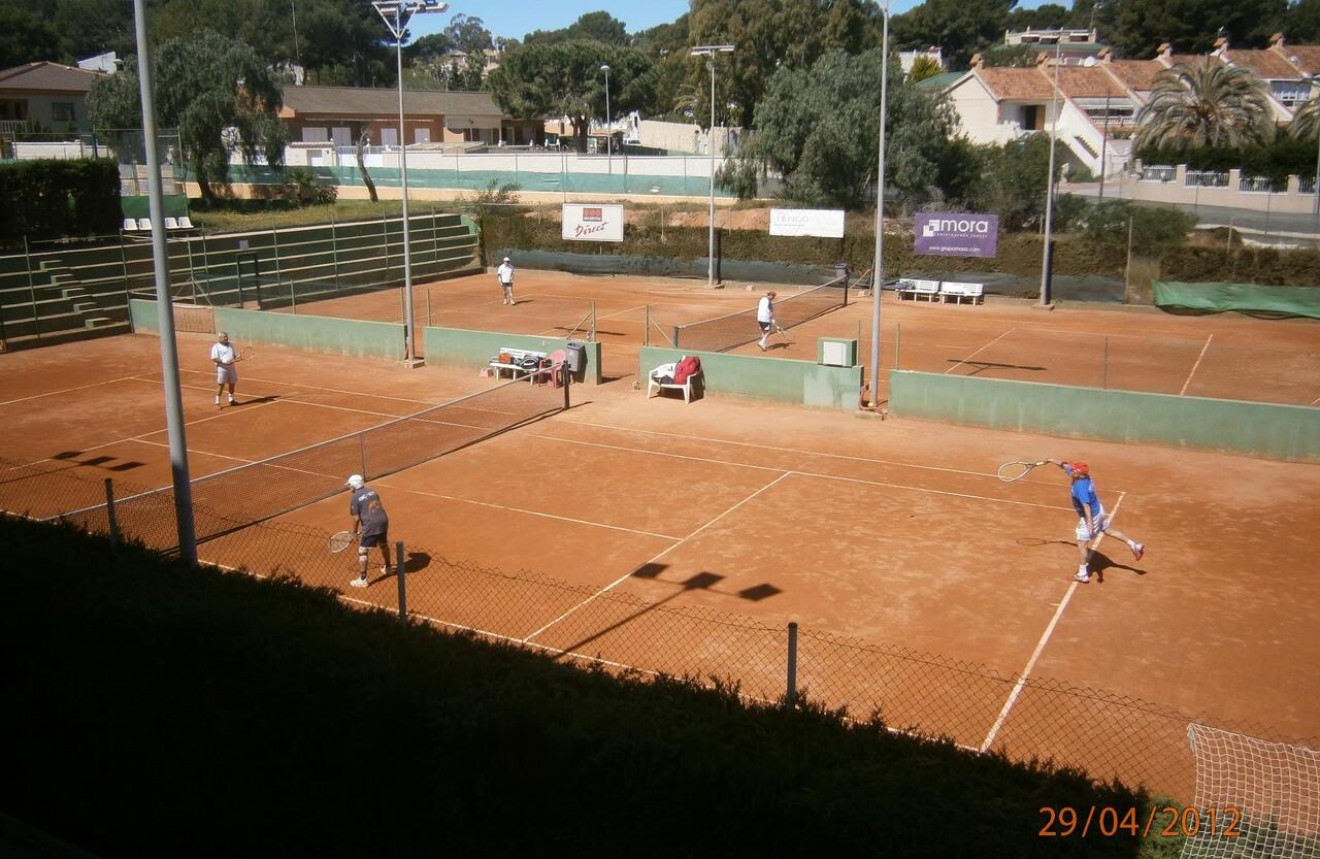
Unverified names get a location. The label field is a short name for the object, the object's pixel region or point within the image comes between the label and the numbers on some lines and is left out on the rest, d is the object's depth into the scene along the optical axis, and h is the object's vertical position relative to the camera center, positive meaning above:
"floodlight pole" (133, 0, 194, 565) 11.28 -1.23
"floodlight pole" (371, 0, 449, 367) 25.48 +4.50
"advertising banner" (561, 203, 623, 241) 45.91 -0.35
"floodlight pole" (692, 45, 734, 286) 39.25 +5.59
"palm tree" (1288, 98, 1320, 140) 55.62 +4.27
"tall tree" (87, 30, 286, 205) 55.84 +5.35
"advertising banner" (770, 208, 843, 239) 44.16 -0.35
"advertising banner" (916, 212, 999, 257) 40.50 -0.74
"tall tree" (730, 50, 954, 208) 50.19 +3.51
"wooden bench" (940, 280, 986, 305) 39.84 -2.69
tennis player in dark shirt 14.51 -3.80
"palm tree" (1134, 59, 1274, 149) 59.19 +5.15
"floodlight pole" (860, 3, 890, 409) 23.56 -1.51
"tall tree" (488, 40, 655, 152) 90.31 +10.34
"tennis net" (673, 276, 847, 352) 30.94 -3.14
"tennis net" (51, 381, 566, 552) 15.41 -4.09
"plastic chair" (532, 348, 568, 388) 25.95 -3.45
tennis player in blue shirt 14.73 -3.81
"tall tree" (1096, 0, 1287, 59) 100.25 +16.48
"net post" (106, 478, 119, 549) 12.62 -3.27
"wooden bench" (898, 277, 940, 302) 40.78 -2.62
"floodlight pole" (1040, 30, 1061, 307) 36.84 -1.57
